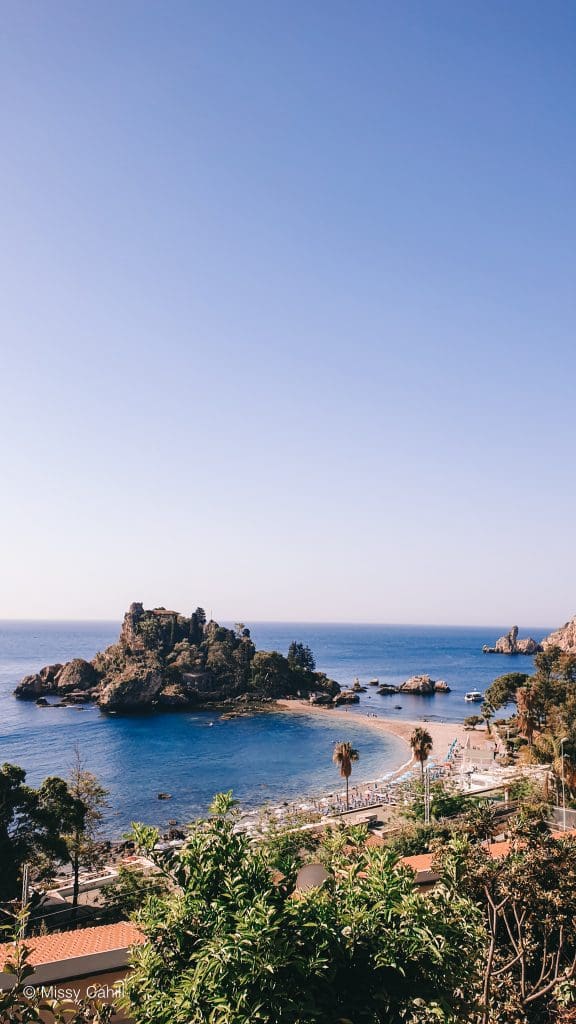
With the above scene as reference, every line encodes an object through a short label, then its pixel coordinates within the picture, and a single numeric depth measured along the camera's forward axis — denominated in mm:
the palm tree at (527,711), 54219
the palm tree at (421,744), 43562
